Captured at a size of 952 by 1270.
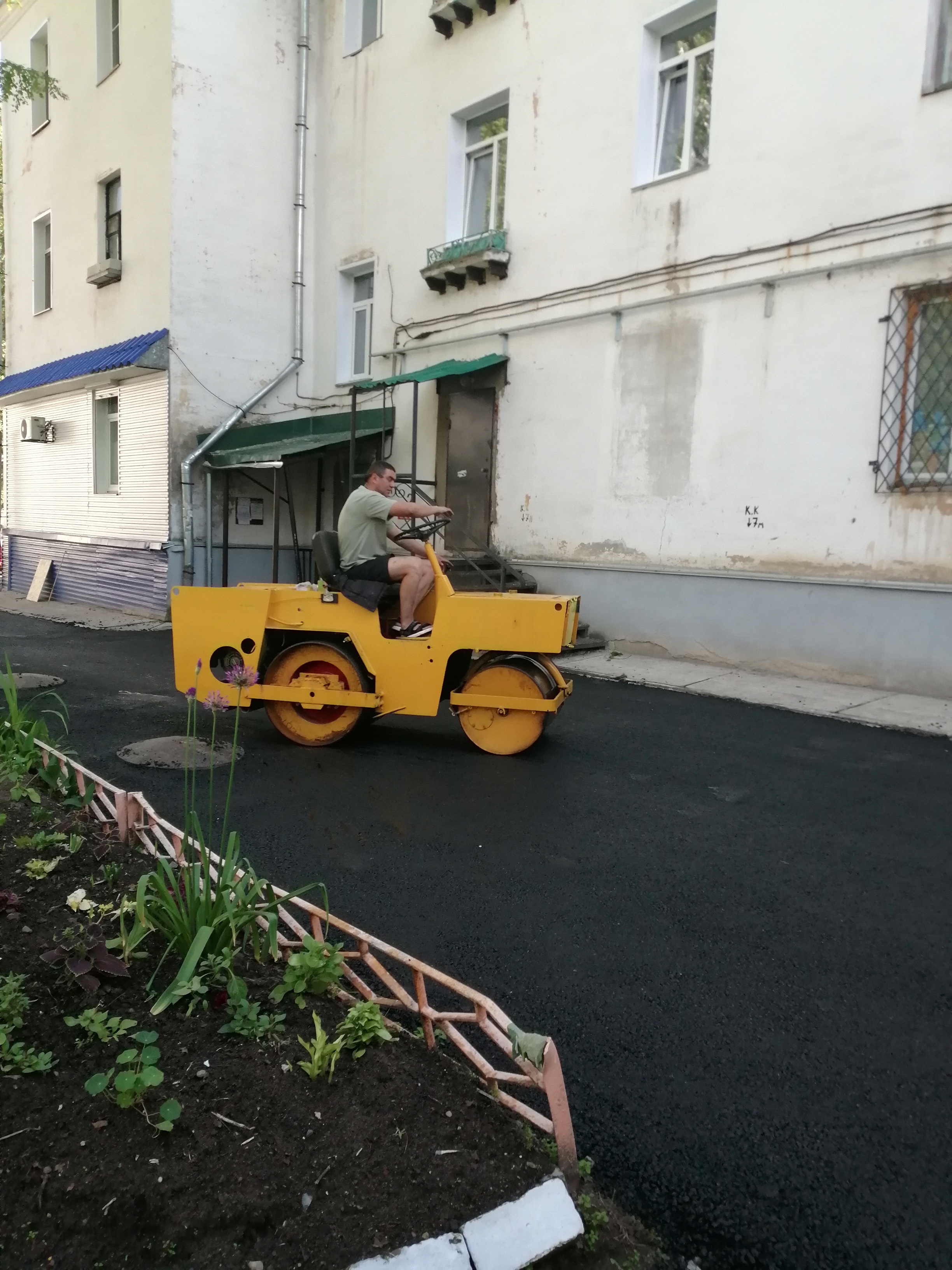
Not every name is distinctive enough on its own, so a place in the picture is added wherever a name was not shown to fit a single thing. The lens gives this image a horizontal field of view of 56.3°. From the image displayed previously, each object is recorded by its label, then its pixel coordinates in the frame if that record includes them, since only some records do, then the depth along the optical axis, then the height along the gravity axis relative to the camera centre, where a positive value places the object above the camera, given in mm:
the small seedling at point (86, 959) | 2553 -1273
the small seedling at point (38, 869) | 3348 -1296
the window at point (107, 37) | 15859 +8752
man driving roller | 6062 -107
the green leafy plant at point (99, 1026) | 2359 -1334
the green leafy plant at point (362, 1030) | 2414 -1344
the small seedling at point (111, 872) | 3326 -1292
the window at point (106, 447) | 16344 +1474
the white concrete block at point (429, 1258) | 1749 -1420
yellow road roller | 5922 -841
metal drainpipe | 14391 +3676
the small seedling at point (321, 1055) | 2264 -1335
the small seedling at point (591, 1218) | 1896 -1464
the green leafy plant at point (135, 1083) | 2055 -1331
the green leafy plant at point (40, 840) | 3629 -1287
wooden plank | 17484 -1129
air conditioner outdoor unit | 17219 +1863
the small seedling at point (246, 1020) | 2416 -1340
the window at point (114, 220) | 15891 +5523
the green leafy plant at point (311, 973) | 2611 -1296
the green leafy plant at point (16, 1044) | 2205 -1309
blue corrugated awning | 14023 +2807
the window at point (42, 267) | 18500 +5371
